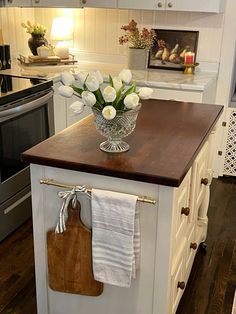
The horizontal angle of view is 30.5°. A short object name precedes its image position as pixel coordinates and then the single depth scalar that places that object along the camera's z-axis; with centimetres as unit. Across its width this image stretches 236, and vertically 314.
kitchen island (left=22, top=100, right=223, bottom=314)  171
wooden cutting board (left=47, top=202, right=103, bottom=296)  183
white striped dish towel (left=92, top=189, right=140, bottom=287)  171
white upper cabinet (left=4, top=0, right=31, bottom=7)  359
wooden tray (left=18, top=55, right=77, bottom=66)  391
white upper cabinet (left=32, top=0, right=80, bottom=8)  373
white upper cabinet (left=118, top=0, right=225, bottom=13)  341
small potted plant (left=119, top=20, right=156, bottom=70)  375
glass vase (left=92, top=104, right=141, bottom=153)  176
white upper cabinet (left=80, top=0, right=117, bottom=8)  362
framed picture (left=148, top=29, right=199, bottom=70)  383
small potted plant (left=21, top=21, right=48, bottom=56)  394
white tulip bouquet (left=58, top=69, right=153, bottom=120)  170
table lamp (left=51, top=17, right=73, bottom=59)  409
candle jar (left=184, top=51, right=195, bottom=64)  373
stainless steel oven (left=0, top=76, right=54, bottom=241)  278
